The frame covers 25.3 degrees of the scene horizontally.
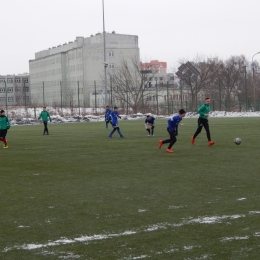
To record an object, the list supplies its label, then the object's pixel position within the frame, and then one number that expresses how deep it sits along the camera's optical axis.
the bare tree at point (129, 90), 72.75
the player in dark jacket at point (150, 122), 28.88
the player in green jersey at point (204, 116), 21.80
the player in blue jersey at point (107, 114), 34.04
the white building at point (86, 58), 111.06
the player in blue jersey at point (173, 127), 19.62
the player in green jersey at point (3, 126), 24.00
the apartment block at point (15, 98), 66.56
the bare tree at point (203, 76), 89.19
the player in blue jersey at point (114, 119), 29.40
